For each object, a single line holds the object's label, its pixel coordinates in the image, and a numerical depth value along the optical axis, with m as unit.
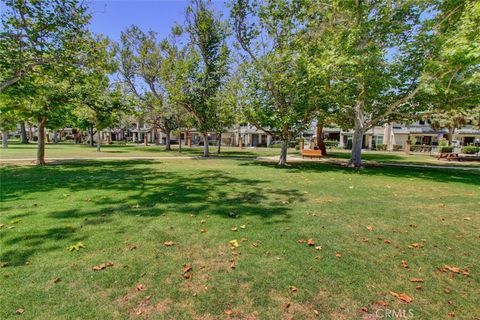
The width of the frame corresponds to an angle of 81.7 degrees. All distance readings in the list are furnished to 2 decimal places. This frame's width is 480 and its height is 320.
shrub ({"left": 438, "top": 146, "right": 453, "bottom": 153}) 28.35
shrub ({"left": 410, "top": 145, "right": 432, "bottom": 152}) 38.69
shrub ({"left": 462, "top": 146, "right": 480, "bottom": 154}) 31.12
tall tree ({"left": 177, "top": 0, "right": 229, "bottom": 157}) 23.08
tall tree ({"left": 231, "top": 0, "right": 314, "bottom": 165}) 16.44
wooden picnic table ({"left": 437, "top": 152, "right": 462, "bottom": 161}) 24.67
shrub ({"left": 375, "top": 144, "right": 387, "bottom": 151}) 46.59
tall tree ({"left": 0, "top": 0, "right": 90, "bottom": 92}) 10.00
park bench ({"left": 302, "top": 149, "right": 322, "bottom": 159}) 22.75
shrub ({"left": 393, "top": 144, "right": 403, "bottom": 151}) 46.36
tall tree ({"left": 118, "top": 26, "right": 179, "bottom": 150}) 32.41
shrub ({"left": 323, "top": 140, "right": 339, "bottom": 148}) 48.16
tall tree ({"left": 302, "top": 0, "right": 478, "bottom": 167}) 13.28
